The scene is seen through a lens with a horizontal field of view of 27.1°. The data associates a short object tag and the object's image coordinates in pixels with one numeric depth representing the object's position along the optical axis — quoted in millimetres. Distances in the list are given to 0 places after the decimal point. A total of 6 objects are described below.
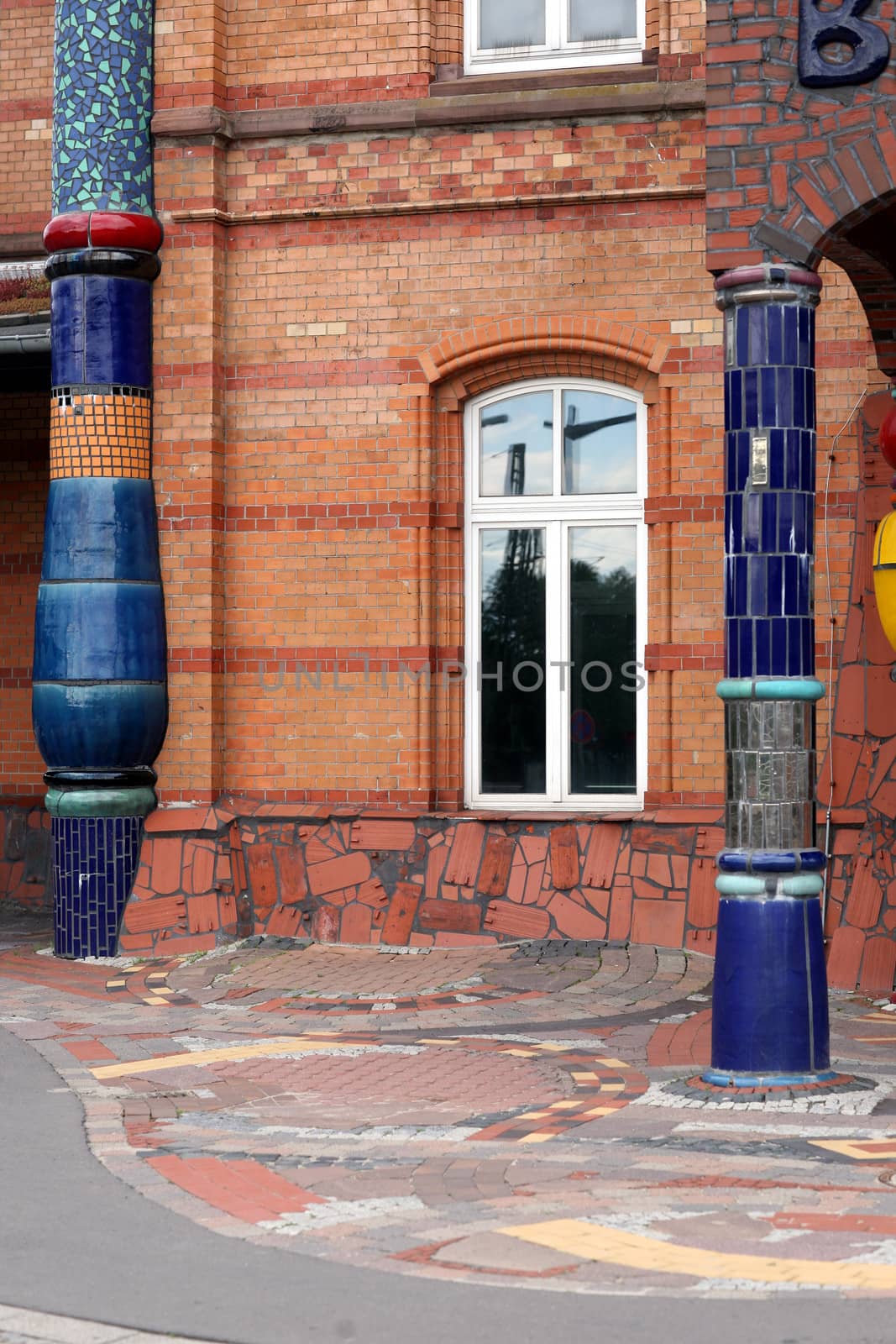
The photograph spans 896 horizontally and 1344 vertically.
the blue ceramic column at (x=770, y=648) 8195
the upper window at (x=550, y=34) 12797
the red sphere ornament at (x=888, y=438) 9851
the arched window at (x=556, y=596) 12828
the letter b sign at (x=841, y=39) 8180
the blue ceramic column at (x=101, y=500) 12898
